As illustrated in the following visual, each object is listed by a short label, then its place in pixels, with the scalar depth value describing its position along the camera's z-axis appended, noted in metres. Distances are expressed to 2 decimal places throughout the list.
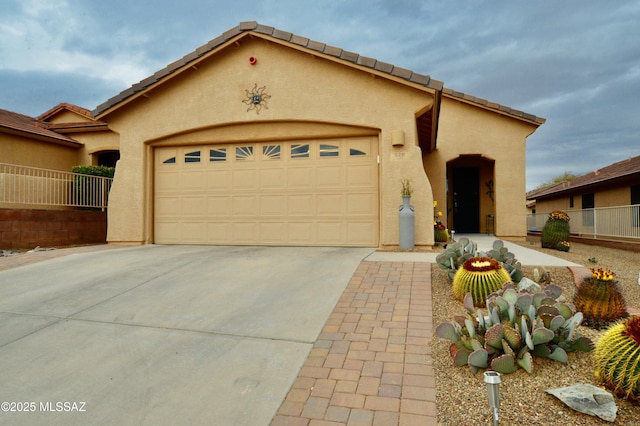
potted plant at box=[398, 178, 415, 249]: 7.58
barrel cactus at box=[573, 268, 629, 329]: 3.58
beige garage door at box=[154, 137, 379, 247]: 8.36
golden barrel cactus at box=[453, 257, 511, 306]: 4.10
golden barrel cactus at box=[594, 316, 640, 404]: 2.29
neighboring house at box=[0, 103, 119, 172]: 11.61
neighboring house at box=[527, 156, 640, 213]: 13.19
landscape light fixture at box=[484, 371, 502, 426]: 2.00
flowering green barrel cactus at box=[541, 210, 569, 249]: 9.85
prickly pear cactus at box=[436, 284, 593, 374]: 2.74
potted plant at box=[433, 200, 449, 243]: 9.18
